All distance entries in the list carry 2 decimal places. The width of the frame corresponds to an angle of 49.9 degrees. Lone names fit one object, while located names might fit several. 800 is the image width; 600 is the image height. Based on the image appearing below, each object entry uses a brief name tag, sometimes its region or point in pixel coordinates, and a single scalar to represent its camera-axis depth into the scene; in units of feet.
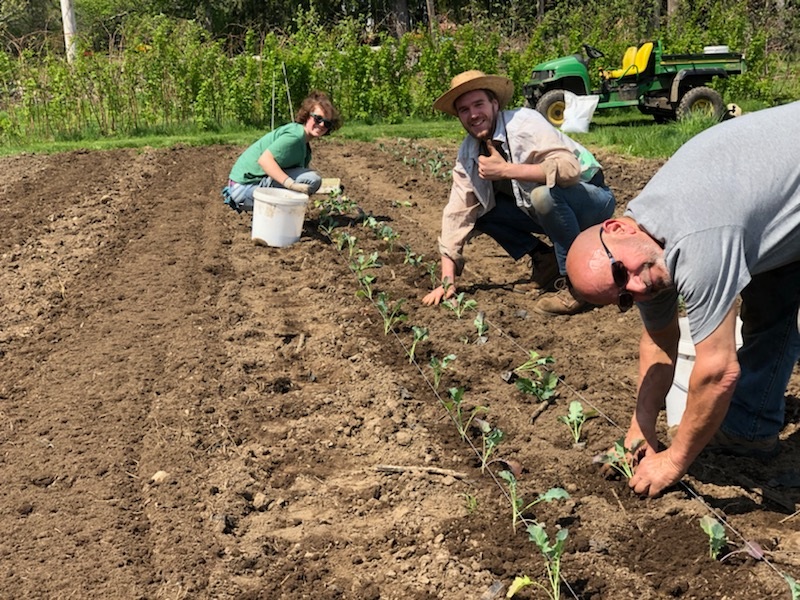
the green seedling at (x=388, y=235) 21.33
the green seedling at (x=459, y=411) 12.03
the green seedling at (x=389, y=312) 15.99
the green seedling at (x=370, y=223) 22.70
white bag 39.65
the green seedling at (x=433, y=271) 18.57
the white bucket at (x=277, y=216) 21.53
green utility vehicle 41.50
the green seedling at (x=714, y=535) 8.89
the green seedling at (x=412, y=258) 19.49
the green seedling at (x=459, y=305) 16.38
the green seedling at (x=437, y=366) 13.48
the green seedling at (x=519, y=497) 9.56
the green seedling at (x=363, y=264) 18.83
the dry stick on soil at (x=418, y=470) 11.22
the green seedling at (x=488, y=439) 11.16
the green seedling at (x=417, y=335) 14.67
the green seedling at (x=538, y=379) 13.03
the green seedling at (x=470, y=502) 10.39
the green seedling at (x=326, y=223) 23.27
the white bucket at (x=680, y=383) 11.59
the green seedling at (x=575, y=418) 11.91
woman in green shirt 21.47
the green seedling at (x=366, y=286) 17.68
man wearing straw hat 15.60
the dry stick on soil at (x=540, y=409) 12.84
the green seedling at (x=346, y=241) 20.59
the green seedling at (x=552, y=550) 8.55
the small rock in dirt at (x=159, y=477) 11.41
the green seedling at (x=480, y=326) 15.47
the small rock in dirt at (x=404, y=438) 12.26
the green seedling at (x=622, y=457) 10.47
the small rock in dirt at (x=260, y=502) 10.95
